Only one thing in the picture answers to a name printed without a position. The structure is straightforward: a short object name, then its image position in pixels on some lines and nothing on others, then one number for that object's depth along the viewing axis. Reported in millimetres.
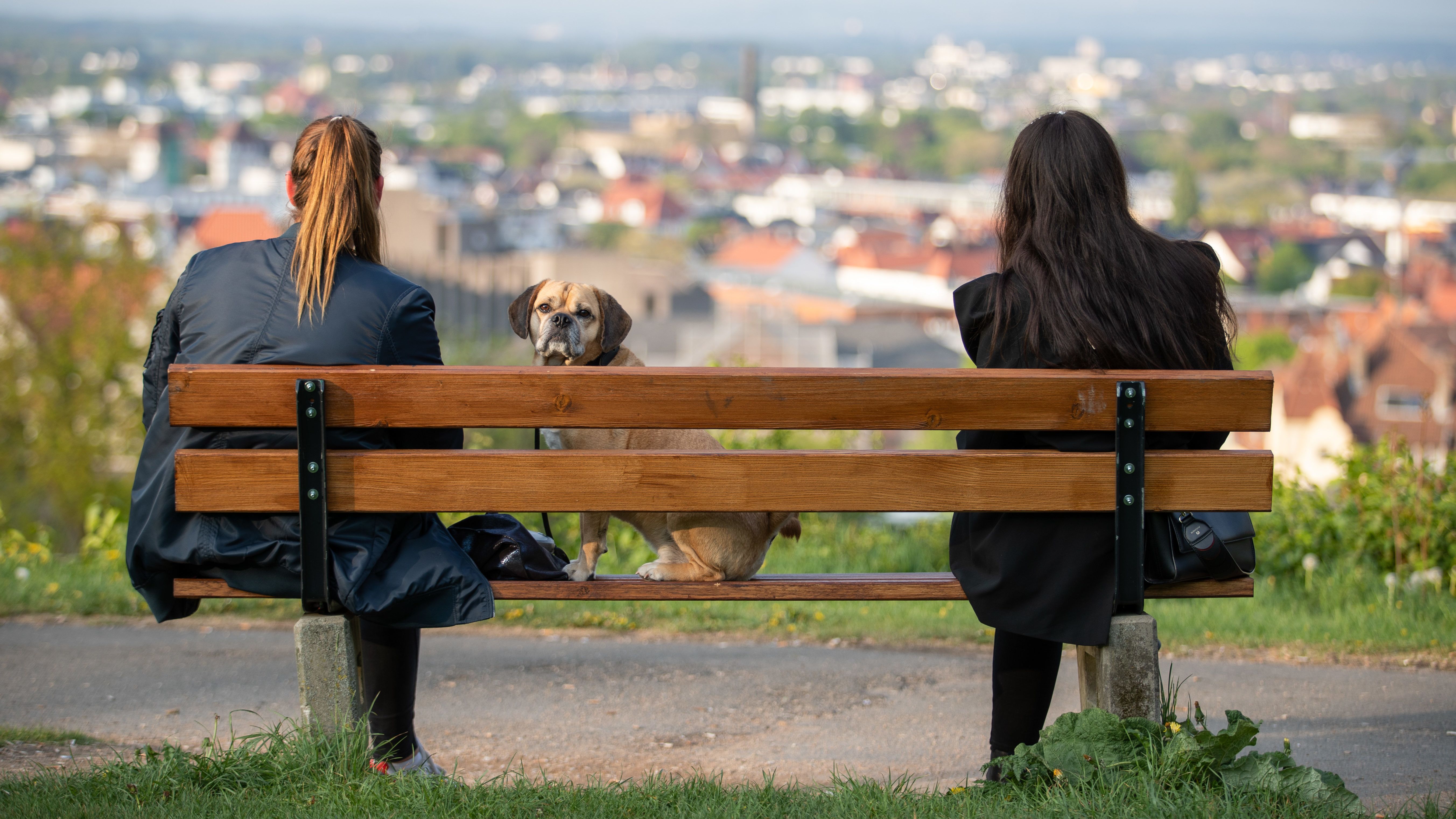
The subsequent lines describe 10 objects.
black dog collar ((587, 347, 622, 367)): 7777
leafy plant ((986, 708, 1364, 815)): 5641
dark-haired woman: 5992
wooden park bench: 5816
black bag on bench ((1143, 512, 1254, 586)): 6000
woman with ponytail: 6000
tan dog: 6934
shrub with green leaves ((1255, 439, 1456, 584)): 11320
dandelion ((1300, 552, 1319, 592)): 11117
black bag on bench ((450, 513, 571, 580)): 6340
